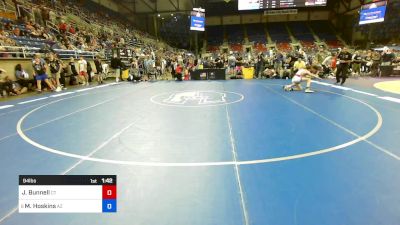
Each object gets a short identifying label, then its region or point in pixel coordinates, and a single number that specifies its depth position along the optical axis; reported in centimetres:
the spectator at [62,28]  1612
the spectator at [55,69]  1102
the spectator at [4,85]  920
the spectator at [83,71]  1336
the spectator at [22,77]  1027
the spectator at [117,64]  1509
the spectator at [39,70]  1009
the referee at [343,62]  995
